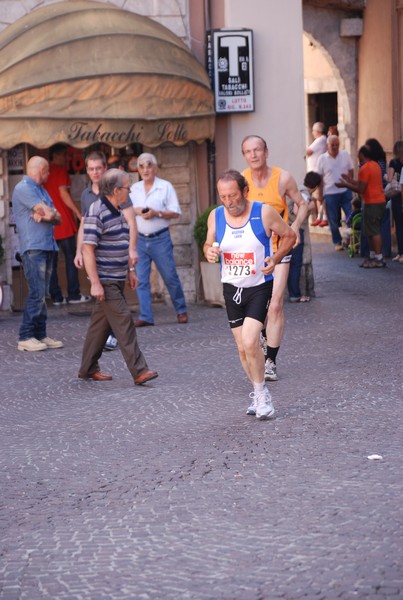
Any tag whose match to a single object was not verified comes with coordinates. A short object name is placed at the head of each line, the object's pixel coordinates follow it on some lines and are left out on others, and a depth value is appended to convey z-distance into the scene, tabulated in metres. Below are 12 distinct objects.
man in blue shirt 12.98
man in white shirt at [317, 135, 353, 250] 22.66
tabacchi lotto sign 16.62
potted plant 16.22
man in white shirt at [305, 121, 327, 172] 25.17
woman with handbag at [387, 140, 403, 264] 20.52
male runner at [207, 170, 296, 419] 9.16
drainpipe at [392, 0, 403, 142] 23.48
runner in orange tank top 10.66
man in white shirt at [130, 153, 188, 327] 14.55
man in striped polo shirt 10.83
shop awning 15.05
